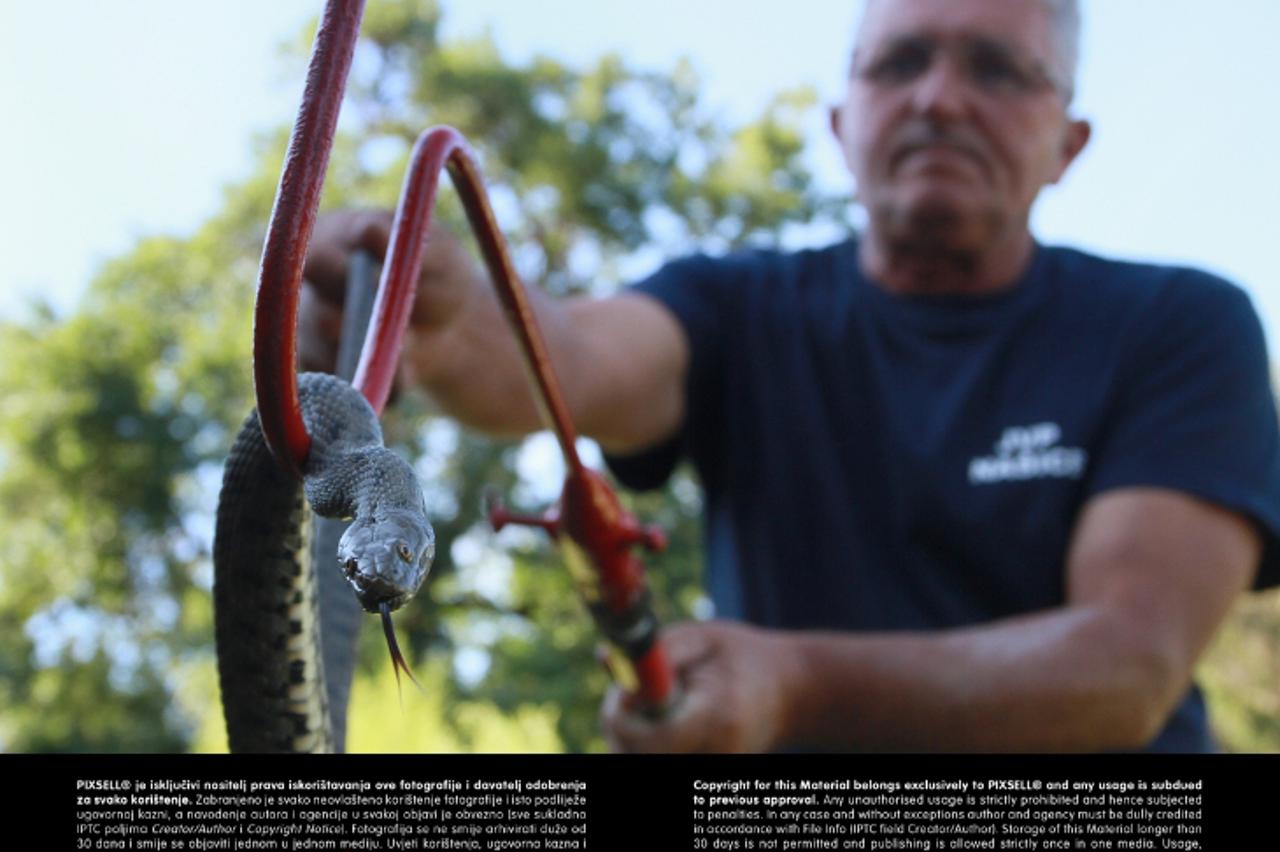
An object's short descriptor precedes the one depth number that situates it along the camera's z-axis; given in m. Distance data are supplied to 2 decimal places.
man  0.93
